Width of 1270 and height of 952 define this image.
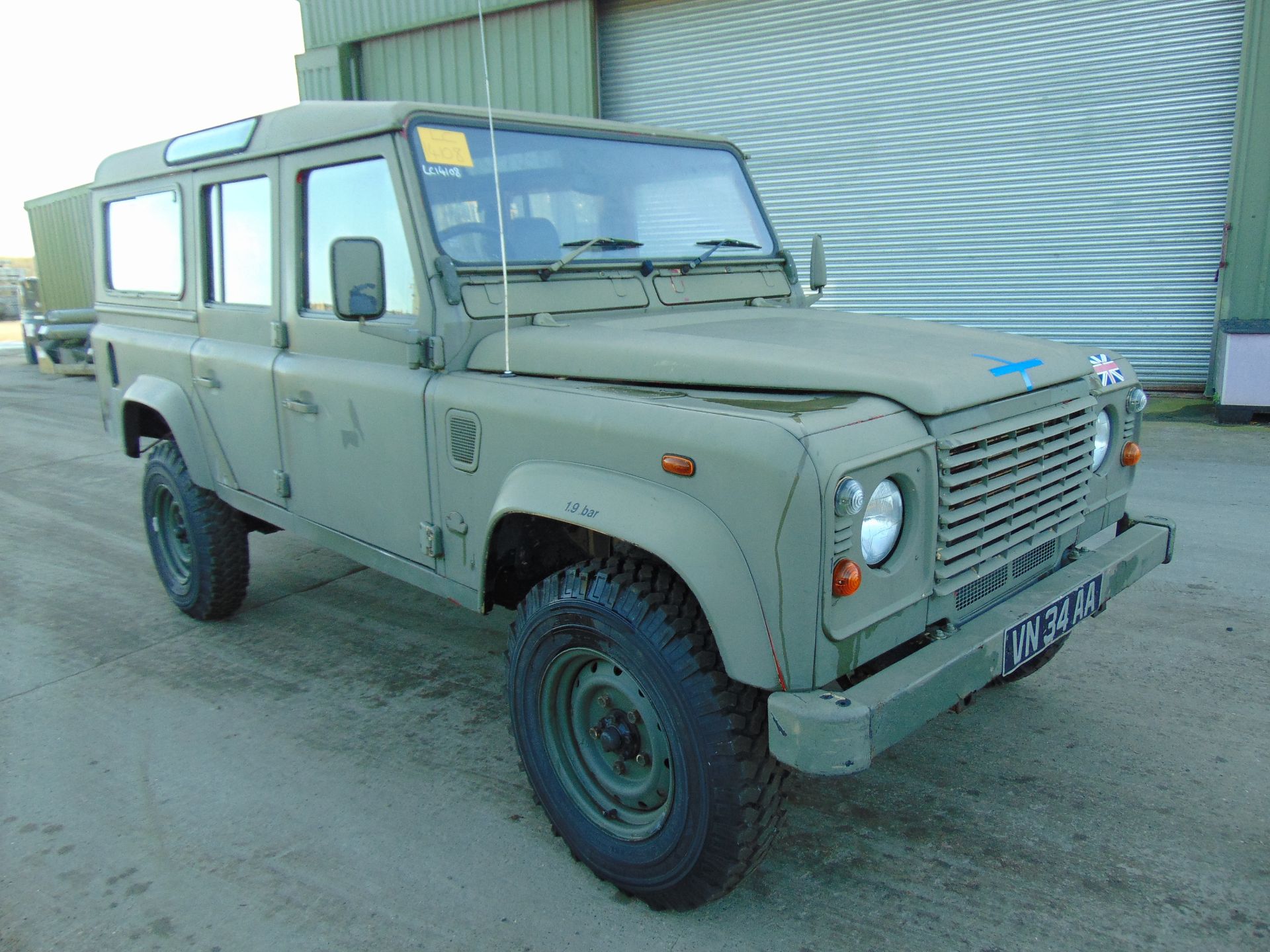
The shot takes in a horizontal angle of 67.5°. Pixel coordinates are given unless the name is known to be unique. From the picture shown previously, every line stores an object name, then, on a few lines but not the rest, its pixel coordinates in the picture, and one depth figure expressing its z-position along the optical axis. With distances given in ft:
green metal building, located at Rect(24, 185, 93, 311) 58.54
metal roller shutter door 28.50
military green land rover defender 6.82
